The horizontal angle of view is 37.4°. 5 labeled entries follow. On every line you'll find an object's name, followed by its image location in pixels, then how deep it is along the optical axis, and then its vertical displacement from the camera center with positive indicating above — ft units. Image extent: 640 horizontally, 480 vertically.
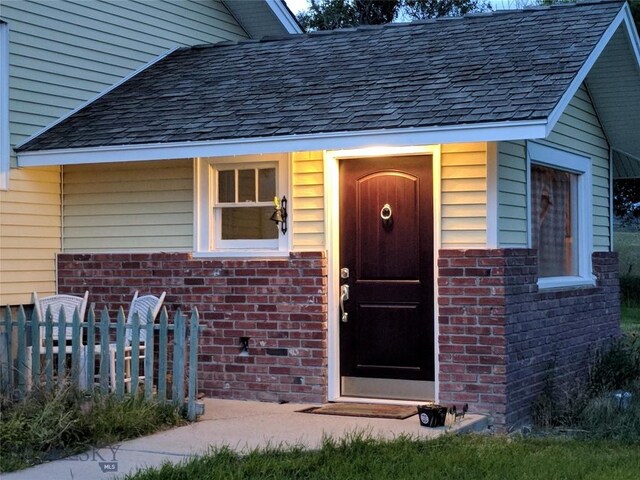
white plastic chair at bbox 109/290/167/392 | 30.63 -1.40
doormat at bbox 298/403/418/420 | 27.66 -4.18
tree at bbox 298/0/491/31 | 96.48 +26.87
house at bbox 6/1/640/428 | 27.81 +2.17
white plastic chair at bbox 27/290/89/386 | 32.68 -1.15
